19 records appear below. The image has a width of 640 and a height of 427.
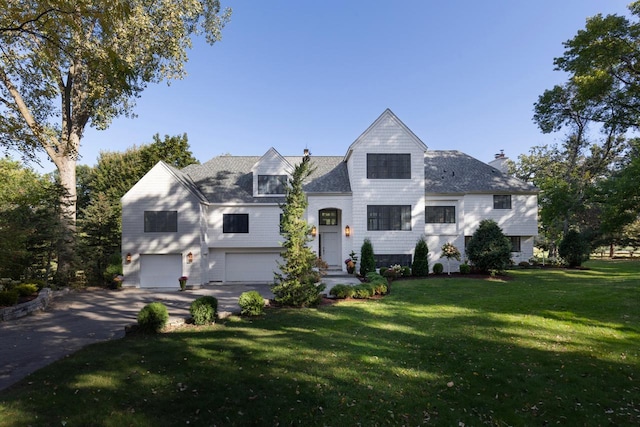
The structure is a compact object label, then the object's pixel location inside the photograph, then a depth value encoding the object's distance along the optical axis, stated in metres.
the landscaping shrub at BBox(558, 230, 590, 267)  23.20
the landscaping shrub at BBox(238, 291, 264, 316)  10.98
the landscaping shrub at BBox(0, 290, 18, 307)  11.88
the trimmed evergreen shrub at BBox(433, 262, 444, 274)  20.73
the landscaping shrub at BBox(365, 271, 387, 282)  16.52
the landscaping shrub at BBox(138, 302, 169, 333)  8.97
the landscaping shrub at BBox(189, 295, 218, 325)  9.87
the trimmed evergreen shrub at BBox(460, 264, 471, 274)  19.95
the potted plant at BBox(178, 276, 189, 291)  19.58
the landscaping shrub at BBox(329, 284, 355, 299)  14.10
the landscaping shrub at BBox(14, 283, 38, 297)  13.72
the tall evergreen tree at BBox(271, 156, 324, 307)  12.46
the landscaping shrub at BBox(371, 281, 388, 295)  14.88
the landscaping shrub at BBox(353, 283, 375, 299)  14.17
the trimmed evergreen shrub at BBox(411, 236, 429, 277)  20.08
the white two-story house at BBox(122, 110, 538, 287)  20.78
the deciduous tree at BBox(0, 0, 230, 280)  8.10
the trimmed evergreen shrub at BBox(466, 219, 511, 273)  18.66
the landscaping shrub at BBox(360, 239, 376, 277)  20.06
